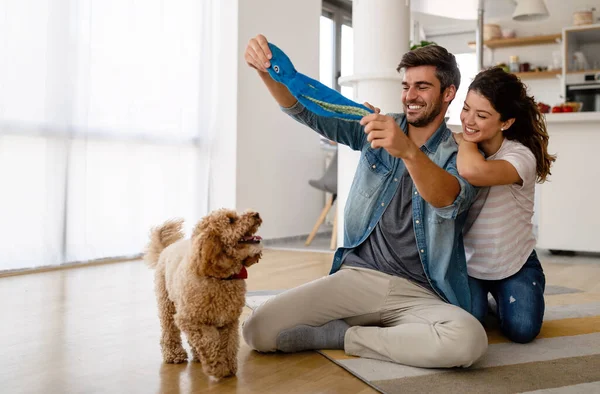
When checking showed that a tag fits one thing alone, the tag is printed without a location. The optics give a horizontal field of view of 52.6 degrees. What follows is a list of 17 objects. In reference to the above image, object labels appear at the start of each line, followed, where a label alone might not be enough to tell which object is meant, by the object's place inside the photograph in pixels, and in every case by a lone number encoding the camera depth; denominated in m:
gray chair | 4.82
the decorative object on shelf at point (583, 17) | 6.56
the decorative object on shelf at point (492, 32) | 7.31
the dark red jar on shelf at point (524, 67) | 7.24
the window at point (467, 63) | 8.12
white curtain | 3.23
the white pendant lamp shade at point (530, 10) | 4.68
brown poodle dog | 1.47
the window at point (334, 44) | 6.15
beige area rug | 1.50
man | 1.75
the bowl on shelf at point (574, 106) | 4.43
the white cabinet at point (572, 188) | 4.23
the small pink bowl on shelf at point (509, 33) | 7.28
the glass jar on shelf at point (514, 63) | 7.18
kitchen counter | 4.15
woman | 1.88
